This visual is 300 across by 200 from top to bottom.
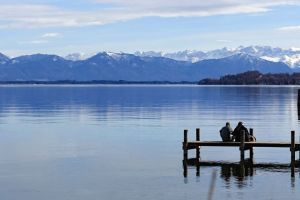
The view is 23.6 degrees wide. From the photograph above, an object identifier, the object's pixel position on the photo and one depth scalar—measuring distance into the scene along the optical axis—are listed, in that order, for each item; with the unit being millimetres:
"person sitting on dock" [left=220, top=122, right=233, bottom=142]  47500
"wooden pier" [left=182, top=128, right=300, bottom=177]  45891
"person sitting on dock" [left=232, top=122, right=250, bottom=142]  47819
